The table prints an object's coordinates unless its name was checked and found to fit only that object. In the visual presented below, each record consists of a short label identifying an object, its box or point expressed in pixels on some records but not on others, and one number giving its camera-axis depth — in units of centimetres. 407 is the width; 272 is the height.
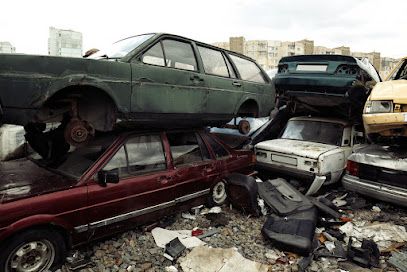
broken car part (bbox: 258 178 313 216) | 409
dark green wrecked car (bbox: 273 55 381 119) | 505
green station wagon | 278
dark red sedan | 252
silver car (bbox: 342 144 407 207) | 410
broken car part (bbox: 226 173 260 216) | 417
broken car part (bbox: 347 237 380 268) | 312
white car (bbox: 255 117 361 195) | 497
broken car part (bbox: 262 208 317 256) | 323
